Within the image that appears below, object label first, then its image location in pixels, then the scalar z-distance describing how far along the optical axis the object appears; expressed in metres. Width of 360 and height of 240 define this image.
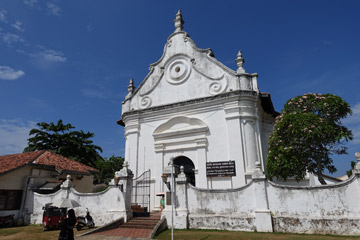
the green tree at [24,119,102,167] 27.59
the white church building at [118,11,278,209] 14.07
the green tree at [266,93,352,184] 10.70
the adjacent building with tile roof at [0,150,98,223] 14.35
